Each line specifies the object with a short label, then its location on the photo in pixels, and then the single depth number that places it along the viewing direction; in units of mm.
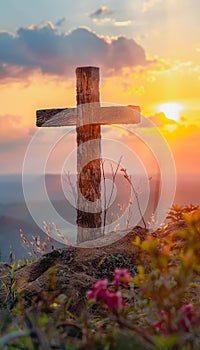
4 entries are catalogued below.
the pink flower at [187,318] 1943
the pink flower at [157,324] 2074
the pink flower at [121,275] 2088
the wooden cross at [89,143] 8773
